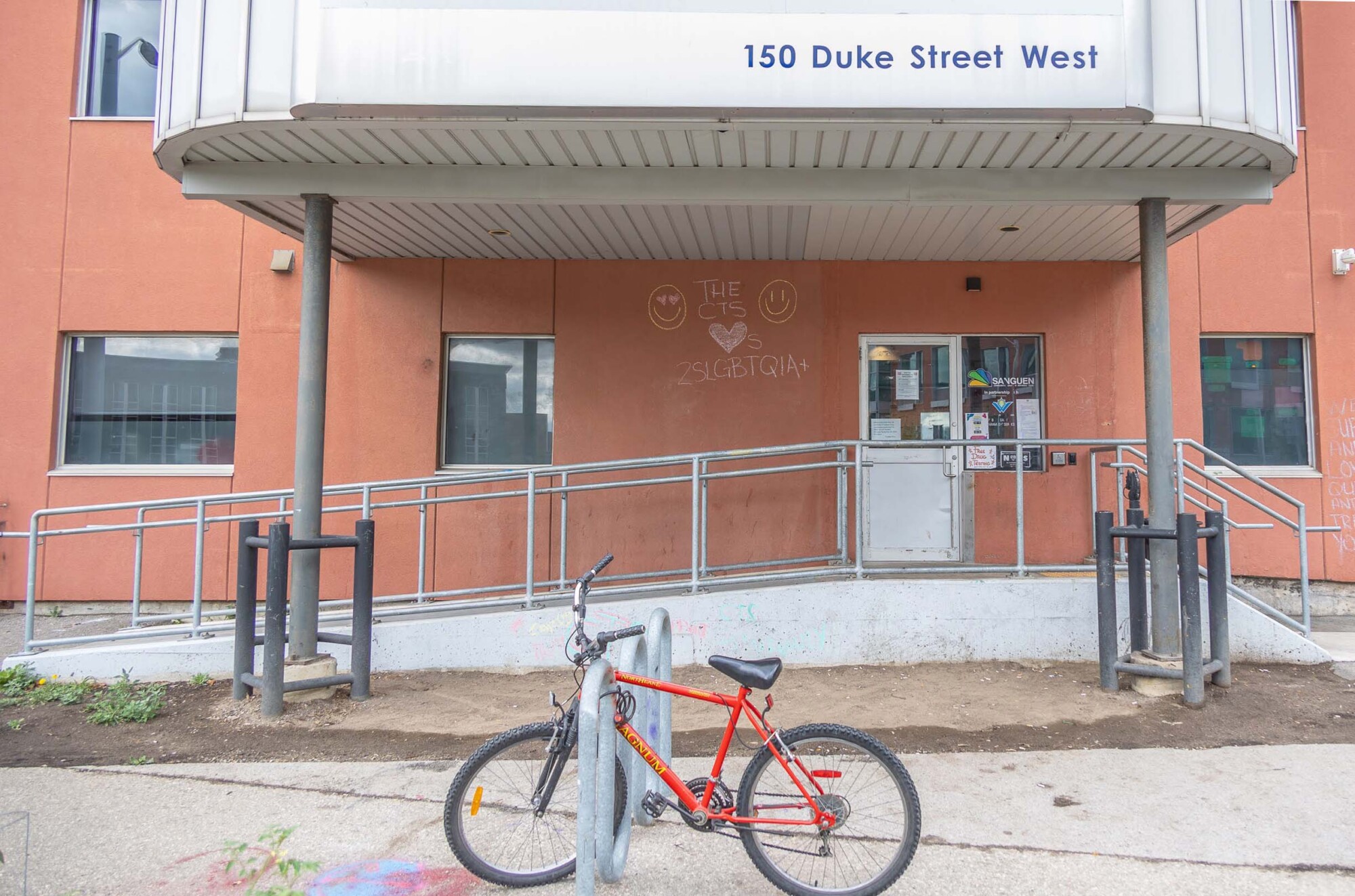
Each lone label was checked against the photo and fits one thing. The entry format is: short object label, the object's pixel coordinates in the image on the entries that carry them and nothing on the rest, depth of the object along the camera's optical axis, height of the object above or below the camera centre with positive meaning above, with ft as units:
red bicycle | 9.55 -3.53
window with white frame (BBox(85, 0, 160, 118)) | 26.40 +13.61
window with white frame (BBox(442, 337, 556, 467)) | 25.68 +2.69
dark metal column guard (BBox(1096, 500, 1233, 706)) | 16.89 -2.26
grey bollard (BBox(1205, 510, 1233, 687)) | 17.62 -2.13
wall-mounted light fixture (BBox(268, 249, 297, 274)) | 25.48 +6.90
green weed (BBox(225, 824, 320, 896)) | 8.98 -4.71
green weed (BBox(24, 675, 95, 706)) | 17.67 -4.45
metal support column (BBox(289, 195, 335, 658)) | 17.98 +1.56
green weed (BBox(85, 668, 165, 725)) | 16.63 -4.49
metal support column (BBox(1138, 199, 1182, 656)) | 17.89 +1.78
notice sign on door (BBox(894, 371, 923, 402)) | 25.29 +3.19
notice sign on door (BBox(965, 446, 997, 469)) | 24.49 +1.03
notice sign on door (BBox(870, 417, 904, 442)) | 25.20 +1.90
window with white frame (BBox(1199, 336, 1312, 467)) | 25.66 +2.92
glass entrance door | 23.76 +1.15
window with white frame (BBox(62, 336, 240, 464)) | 26.03 +2.67
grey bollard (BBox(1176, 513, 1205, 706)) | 16.81 -2.38
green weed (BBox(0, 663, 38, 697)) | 18.19 -4.32
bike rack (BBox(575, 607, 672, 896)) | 8.82 -3.19
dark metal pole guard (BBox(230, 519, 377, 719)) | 16.78 -2.67
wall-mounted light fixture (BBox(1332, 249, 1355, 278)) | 24.97 +7.02
